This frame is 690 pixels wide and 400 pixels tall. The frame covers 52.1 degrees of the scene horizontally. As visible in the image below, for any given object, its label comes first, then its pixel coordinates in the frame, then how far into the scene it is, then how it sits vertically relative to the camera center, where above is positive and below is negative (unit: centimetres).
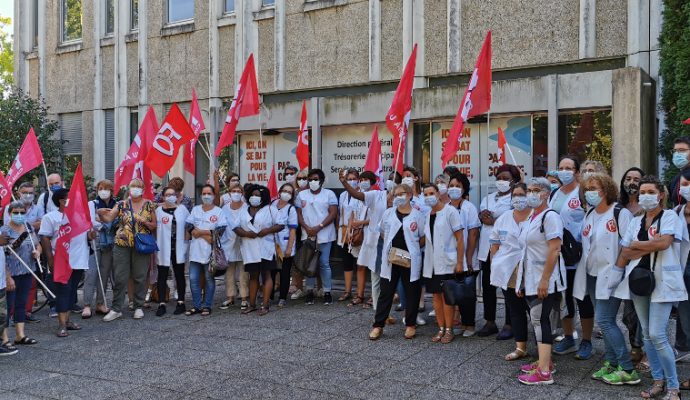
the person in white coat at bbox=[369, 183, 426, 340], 800 -88
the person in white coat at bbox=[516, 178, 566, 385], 636 -85
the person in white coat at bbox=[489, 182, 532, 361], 689 -80
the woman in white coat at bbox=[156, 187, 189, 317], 1013 -91
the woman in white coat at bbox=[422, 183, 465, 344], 788 -79
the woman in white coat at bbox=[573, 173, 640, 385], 619 -72
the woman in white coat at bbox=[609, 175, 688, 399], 571 -77
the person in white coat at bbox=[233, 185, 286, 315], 982 -80
